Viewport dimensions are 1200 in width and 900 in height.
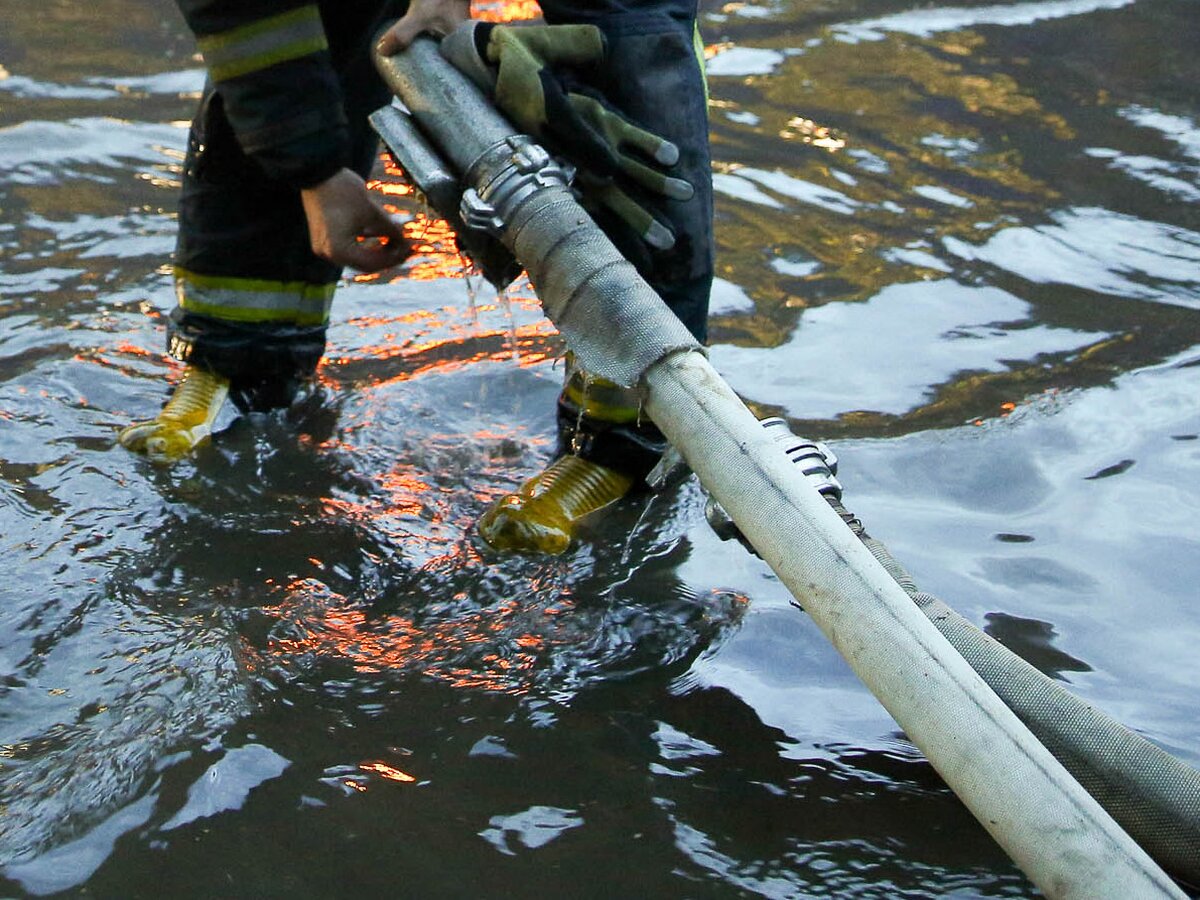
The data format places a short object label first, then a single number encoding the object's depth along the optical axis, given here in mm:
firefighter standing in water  2119
